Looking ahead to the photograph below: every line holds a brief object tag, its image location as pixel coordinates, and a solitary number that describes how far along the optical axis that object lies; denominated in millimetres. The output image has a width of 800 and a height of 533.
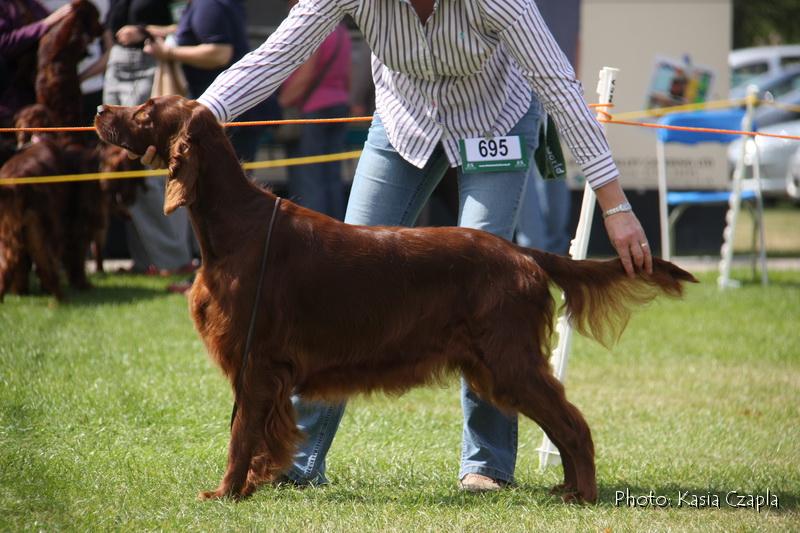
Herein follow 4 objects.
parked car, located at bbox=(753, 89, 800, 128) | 32537
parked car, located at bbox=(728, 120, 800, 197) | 31562
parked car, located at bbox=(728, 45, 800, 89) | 36219
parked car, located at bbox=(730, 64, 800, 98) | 33625
